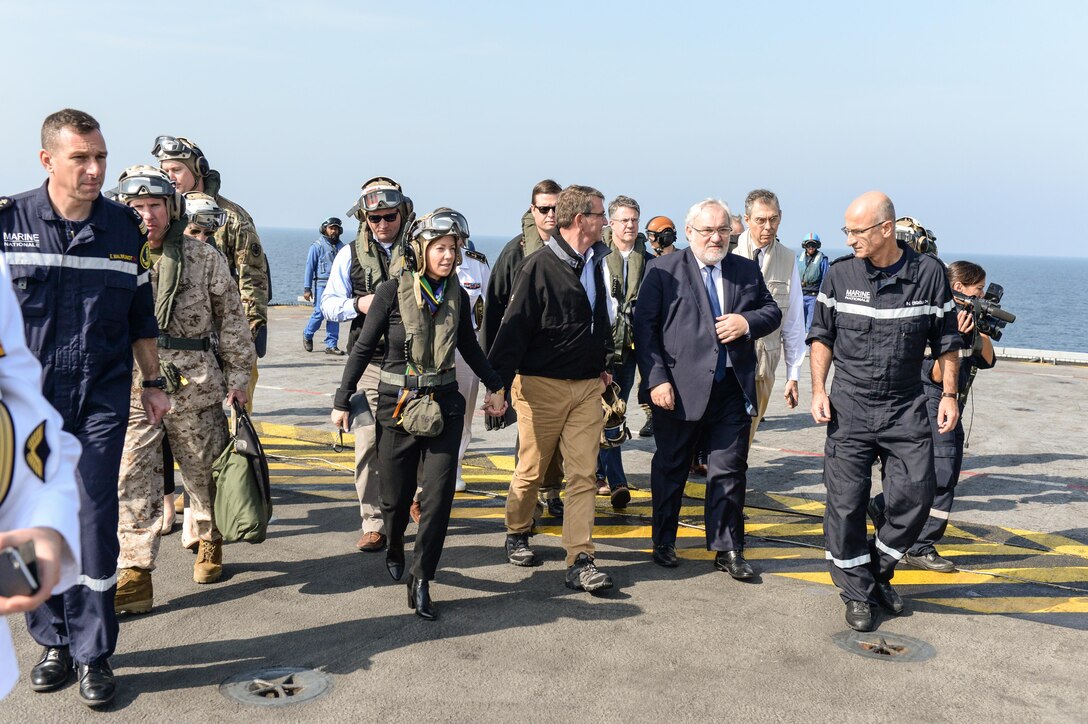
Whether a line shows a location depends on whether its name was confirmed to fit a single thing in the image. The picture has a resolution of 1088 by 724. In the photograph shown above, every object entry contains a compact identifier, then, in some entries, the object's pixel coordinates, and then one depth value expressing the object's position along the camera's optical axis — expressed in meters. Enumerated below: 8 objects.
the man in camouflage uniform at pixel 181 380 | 5.09
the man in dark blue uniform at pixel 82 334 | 4.09
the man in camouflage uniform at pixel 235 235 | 6.79
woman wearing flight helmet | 5.14
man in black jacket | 5.72
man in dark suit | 5.92
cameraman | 6.08
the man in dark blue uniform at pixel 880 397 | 5.20
